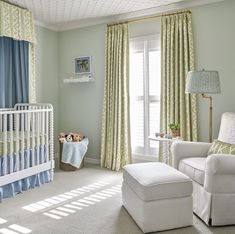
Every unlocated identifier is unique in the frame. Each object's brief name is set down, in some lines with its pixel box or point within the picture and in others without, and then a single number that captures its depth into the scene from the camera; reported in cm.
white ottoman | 216
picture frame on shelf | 456
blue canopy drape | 376
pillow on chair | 253
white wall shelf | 443
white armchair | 220
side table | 337
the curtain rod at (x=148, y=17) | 368
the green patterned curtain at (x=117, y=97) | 413
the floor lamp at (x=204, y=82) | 288
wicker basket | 412
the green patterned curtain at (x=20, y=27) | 352
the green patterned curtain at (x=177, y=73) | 362
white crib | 292
